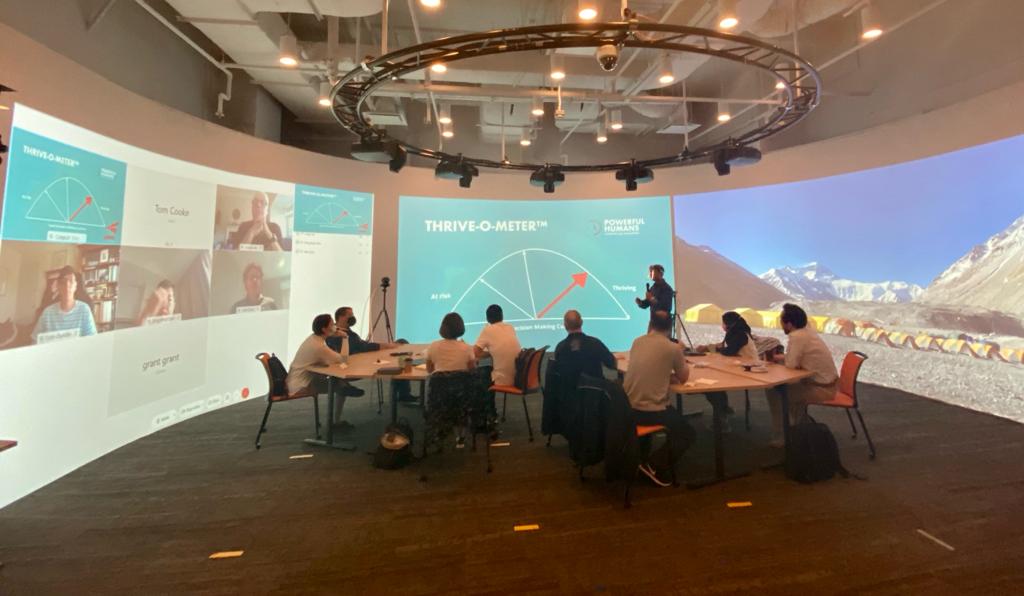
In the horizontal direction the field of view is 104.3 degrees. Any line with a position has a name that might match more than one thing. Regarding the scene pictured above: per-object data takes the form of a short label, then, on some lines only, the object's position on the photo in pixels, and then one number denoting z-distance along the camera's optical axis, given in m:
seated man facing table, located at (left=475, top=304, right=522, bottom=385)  4.37
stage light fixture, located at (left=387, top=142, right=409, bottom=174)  5.01
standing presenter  5.71
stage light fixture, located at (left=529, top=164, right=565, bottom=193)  6.36
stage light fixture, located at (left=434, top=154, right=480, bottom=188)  5.86
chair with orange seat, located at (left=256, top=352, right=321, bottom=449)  3.99
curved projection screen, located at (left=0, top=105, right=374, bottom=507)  3.10
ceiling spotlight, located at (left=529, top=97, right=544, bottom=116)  5.54
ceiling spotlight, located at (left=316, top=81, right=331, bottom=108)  5.53
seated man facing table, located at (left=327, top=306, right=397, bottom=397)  4.44
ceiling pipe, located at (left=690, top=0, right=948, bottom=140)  4.04
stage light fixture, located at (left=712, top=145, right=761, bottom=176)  5.40
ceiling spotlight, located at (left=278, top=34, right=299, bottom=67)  4.54
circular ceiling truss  2.78
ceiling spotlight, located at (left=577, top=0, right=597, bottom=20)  2.67
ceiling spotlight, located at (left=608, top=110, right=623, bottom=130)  6.81
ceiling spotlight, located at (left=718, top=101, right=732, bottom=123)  6.61
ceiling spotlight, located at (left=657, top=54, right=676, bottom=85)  4.84
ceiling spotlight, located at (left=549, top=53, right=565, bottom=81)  4.52
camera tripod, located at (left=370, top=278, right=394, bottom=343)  6.24
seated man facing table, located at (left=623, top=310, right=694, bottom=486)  3.11
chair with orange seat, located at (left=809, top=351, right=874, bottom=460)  3.64
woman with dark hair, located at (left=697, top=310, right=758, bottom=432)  4.31
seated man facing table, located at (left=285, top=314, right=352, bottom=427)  3.96
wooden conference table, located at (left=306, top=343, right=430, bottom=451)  3.66
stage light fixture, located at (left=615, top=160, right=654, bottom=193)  6.30
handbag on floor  3.57
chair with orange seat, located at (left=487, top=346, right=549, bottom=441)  4.30
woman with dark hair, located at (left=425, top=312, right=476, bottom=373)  3.64
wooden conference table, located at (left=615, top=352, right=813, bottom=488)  3.18
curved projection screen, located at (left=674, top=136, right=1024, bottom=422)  4.71
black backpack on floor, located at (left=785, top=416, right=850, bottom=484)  3.22
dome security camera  2.85
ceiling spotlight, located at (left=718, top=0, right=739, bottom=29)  3.35
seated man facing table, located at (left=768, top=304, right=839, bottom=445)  3.52
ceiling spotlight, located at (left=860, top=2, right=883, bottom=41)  3.89
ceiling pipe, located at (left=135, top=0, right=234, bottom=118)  4.21
